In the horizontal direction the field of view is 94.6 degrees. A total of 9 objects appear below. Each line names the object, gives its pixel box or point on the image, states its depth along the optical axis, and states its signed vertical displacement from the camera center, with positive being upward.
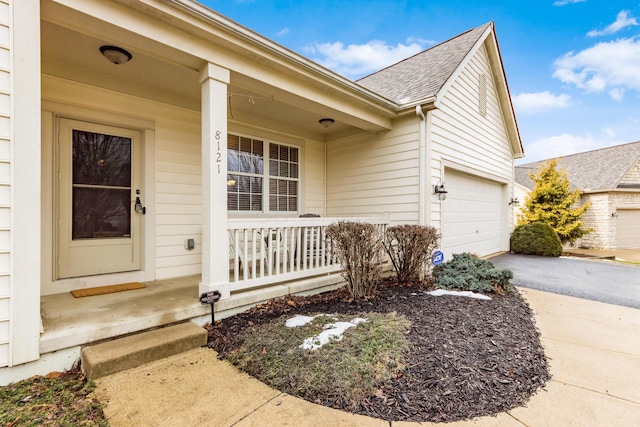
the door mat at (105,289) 3.42 -0.93
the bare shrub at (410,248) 4.54 -0.55
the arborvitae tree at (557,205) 11.33 +0.30
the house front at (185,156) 2.18 +0.86
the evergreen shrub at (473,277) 4.48 -1.02
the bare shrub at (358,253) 3.83 -0.53
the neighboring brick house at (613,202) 12.58 +0.44
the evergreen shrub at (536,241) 8.18 -0.80
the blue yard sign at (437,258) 5.30 -0.81
